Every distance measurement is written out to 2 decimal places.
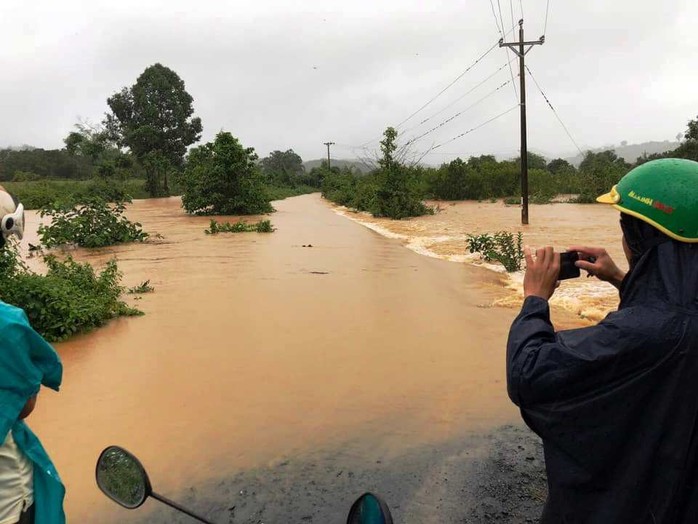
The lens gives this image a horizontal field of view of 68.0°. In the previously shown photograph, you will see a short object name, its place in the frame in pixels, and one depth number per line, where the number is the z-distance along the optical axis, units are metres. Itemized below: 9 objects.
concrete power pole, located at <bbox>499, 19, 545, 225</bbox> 19.03
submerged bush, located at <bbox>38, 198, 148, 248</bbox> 13.98
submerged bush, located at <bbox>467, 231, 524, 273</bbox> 10.67
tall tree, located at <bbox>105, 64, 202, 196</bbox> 42.25
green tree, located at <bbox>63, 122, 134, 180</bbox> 36.41
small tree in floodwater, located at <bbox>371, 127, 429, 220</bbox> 24.94
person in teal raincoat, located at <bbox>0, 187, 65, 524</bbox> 1.49
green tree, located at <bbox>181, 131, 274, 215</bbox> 25.08
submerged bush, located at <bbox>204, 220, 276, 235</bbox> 17.91
